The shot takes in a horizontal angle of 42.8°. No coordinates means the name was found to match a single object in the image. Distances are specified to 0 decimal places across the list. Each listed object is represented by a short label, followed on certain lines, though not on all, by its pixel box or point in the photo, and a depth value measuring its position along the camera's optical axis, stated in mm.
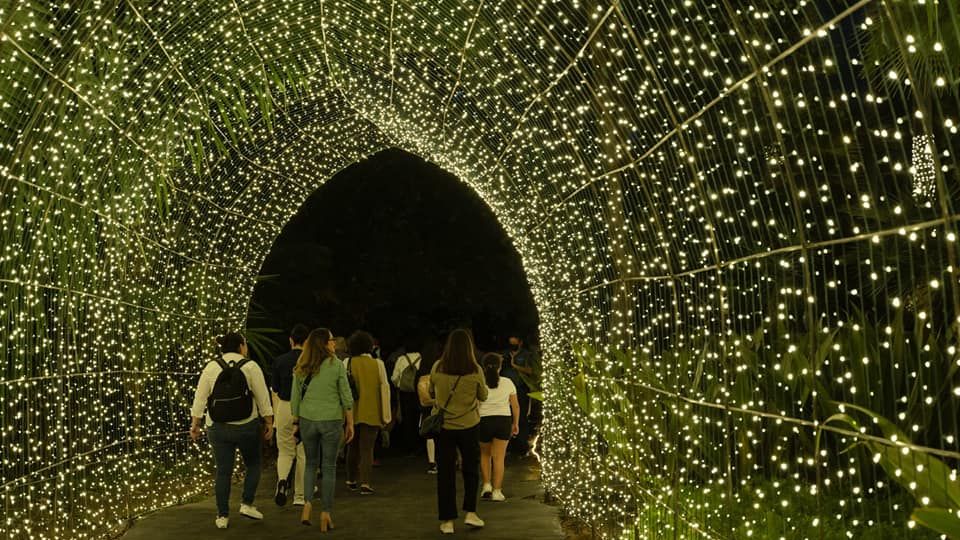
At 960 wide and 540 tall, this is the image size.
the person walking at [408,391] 16438
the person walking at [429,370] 13018
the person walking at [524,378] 15633
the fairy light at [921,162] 4918
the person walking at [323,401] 9766
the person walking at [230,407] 9898
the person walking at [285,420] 11234
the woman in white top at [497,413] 11430
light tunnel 5152
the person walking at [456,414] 9602
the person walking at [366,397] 12320
